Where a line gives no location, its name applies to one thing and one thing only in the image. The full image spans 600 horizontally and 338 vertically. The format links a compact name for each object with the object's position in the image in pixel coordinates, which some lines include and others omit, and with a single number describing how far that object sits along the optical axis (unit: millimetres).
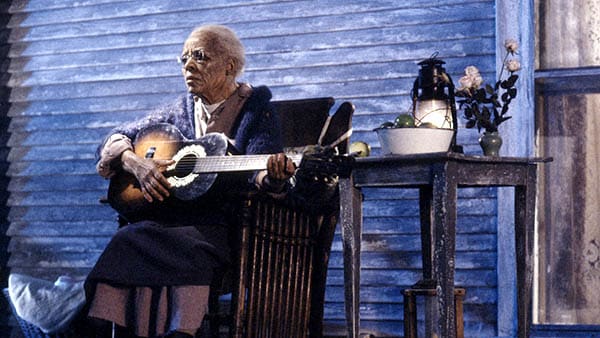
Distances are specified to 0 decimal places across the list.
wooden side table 6238
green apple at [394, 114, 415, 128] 6708
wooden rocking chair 7016
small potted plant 7164
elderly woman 6832
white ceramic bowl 6621
